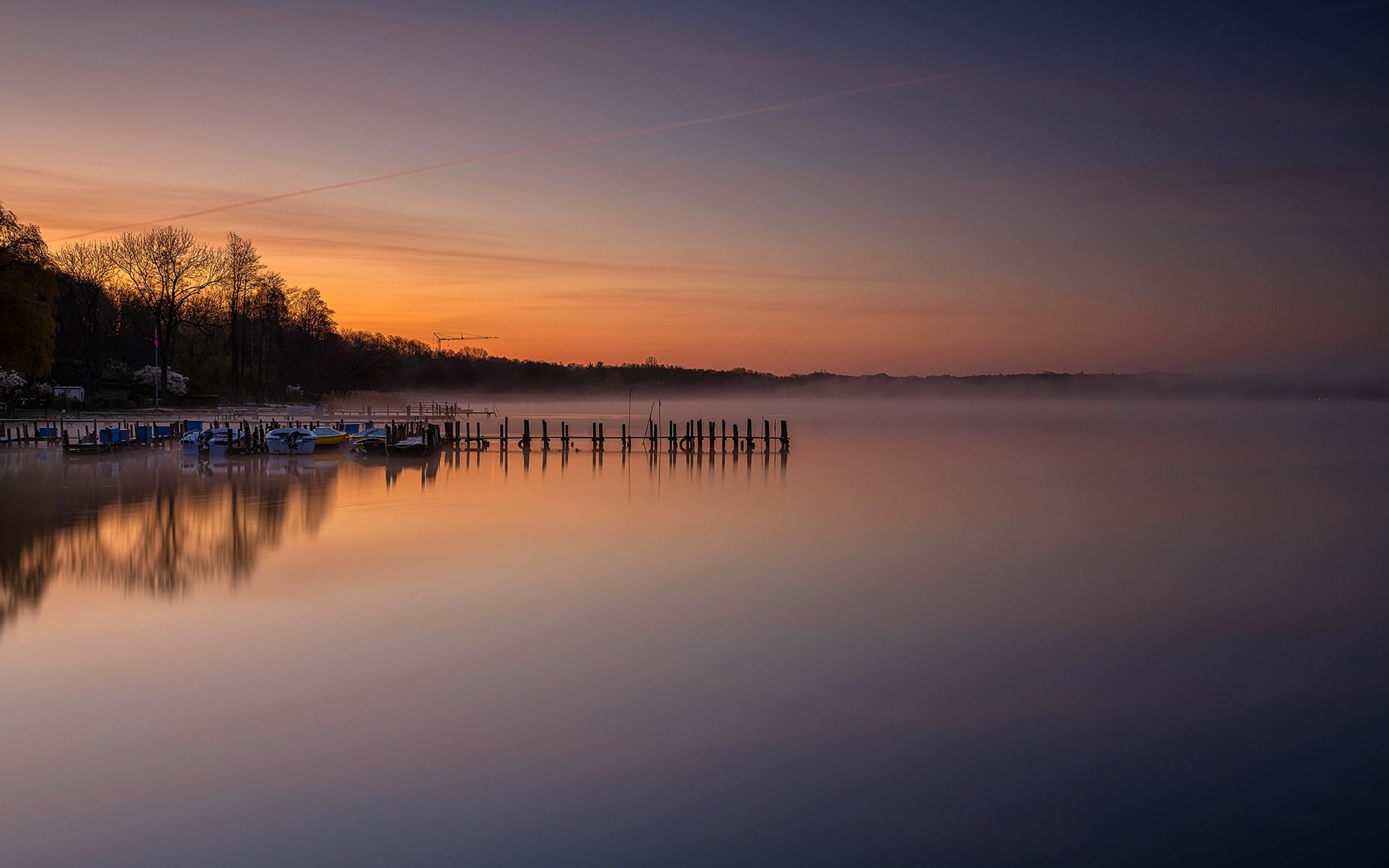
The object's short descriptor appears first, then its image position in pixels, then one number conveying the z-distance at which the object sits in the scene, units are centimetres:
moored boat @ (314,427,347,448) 5181
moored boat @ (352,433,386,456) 4897
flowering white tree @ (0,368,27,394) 6493
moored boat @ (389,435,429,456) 4892
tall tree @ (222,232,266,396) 8538
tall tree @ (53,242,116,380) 7469
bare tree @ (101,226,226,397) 7875
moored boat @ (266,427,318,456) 5012
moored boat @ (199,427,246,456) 4788
